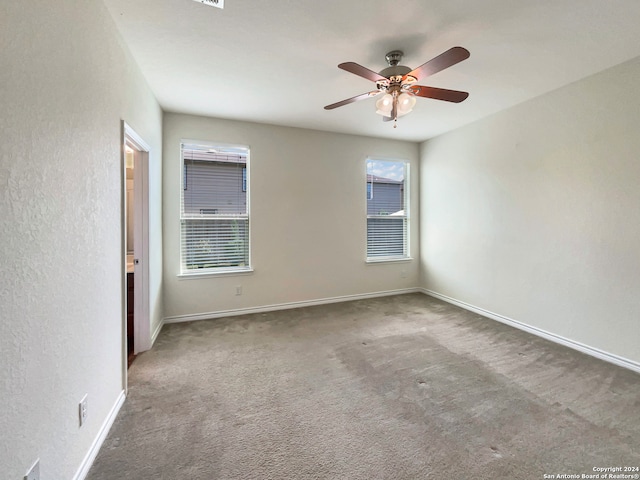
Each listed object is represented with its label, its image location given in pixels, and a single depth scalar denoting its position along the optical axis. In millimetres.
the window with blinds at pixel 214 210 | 3637
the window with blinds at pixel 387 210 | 4660
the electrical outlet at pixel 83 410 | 1427
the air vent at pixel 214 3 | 1690
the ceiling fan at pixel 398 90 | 2035
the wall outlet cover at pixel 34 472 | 1042
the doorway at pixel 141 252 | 2754
